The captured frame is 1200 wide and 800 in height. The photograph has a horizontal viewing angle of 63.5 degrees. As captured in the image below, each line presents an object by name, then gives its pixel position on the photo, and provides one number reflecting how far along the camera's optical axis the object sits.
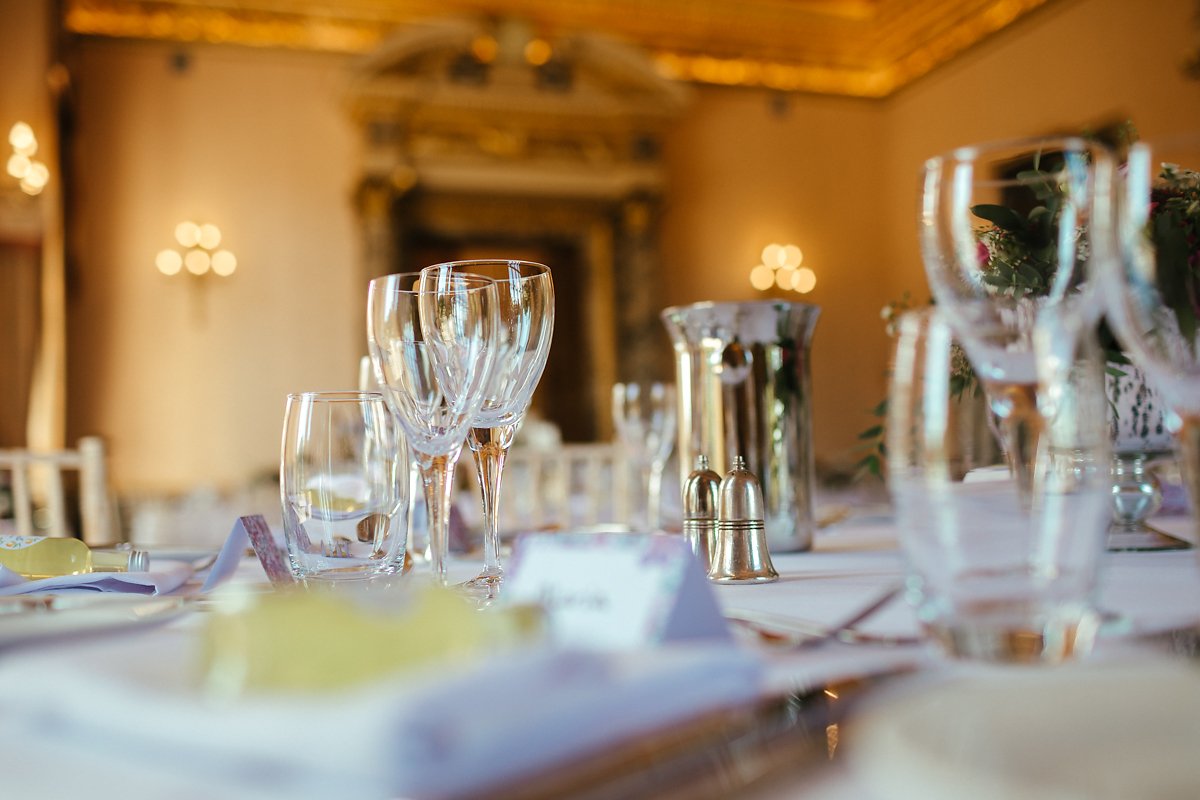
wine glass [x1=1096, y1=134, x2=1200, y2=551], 0.43
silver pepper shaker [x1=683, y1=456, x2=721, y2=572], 0.78
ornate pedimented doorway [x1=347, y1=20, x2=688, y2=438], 5.44
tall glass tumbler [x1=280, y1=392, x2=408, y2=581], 0.70
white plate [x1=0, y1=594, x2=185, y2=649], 0.41
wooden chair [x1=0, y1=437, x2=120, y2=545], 1.81
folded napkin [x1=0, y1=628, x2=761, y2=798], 0.24
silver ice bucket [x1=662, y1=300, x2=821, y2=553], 0.96
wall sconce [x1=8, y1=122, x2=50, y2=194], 4.72
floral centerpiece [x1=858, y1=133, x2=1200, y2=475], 0.48
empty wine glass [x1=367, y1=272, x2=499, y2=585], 0.65
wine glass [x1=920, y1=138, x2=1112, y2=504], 0.45
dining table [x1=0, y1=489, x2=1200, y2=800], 0.25
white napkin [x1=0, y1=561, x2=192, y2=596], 0.65
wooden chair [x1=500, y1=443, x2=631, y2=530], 2.10
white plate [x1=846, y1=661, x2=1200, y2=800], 0.25
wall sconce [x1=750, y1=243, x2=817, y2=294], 6.64
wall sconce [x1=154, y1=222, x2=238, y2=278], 5.57
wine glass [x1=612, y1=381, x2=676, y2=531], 1.45
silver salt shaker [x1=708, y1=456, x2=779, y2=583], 0.76
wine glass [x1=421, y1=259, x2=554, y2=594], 0.68
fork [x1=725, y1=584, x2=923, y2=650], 0.46
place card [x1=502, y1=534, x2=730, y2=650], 0.40
